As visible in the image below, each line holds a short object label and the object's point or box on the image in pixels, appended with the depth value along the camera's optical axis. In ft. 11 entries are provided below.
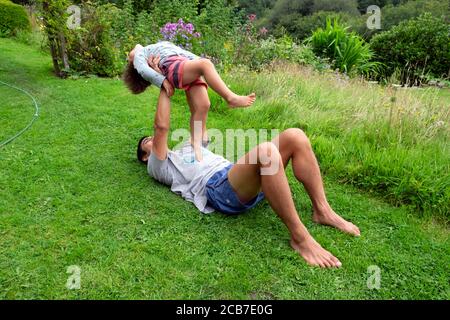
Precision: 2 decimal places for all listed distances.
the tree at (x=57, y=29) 17.34
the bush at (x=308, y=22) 66.94
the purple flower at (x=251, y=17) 22.61
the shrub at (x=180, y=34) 19.41
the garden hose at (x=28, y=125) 11.35
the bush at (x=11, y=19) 30.81
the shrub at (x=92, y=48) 18.74
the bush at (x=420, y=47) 28.68
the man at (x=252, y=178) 7.07
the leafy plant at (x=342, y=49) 24.84
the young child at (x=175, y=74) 7.98
